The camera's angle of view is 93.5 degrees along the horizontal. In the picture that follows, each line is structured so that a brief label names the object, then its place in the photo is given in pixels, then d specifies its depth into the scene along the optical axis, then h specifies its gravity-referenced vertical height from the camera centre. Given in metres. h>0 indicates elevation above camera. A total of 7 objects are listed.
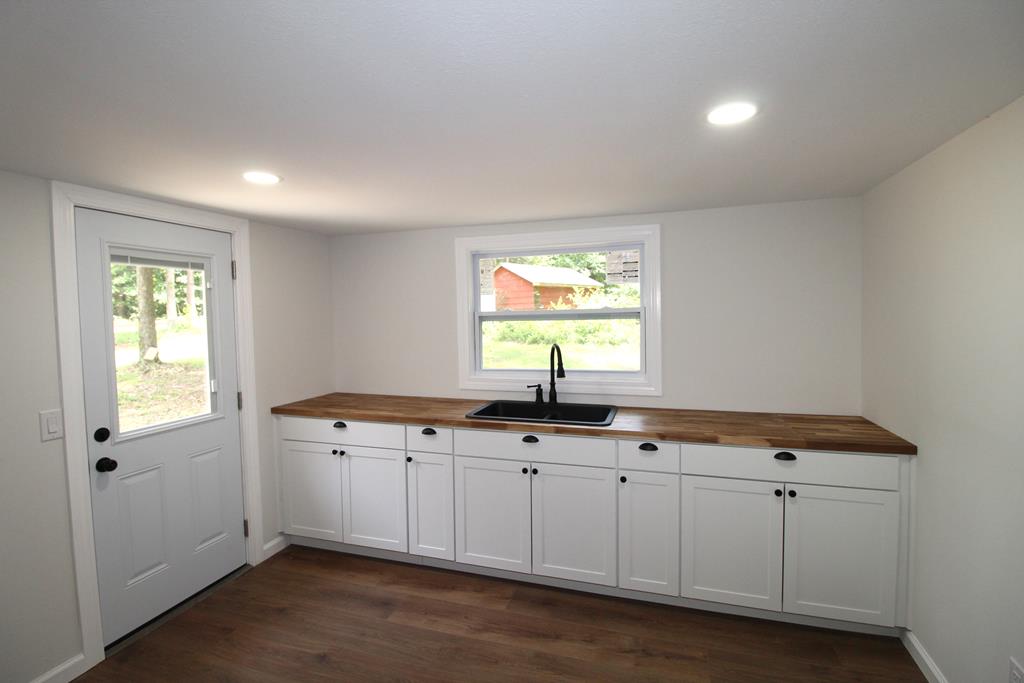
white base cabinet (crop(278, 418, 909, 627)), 2.26 -1.03
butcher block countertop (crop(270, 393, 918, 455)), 2.26 -0.57
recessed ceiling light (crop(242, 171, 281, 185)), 2.09 +0.67
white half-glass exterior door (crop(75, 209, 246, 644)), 2.29 -0.42
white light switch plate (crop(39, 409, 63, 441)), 2.07 -0.40
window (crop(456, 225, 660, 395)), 3.14 +0.10
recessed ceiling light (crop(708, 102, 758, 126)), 1.49 +0.66
